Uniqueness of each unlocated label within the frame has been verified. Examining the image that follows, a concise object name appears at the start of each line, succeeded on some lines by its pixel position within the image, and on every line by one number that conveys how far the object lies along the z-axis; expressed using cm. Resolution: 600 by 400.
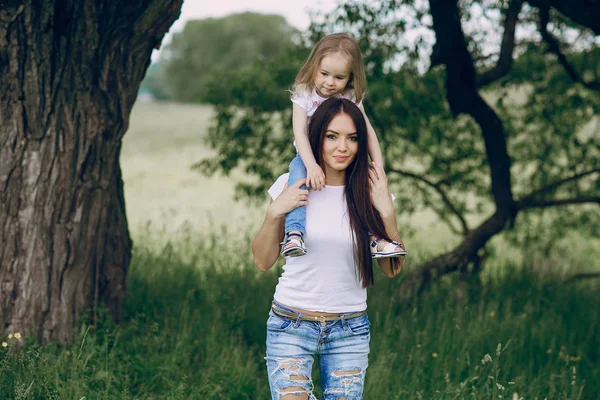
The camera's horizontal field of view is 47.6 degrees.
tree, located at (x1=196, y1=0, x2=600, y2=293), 586
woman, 270
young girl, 307
